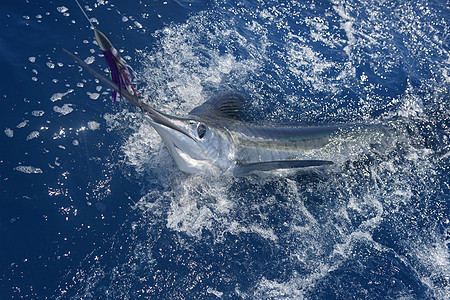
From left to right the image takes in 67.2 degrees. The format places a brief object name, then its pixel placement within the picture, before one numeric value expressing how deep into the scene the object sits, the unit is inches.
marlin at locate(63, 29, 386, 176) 165.9
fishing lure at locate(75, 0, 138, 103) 112.6
